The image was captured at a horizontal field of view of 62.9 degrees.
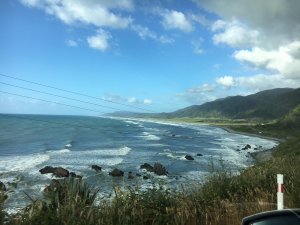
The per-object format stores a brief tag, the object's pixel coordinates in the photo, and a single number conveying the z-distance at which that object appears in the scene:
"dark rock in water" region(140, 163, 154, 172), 22.78
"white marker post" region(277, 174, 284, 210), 3.70
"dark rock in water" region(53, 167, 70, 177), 21.11
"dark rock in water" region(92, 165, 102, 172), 22.42
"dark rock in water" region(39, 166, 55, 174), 21.69
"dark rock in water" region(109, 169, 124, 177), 20.42
